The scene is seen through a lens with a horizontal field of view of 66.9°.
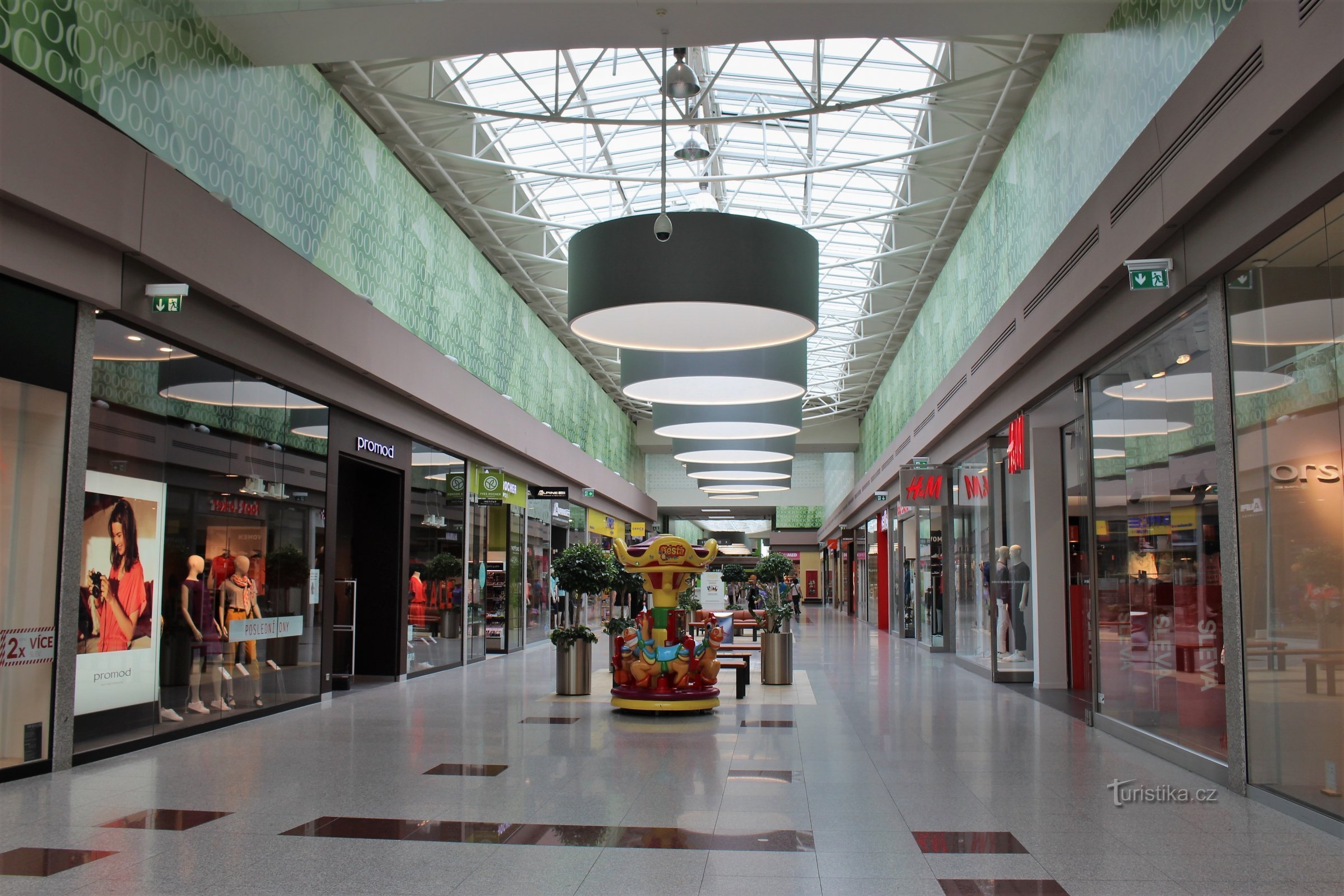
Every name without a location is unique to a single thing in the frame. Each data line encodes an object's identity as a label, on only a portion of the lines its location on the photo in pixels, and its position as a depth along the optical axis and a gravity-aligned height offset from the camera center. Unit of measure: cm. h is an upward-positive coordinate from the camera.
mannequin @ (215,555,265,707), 1079 -65
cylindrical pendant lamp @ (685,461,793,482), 3062 +229
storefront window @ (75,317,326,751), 885 +0
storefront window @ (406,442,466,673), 1708 -21
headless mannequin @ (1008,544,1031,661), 1550 -70
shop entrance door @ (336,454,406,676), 1620 -15
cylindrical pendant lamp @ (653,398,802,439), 1823 +228
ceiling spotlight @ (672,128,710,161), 1638 +639
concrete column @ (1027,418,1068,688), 1491 -32
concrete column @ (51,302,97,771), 815 -4
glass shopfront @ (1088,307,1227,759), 816 +7
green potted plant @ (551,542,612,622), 1499 -35
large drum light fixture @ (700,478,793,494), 3905 +242
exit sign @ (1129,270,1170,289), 827 +219
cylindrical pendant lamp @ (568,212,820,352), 992 +272
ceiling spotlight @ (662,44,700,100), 1095 +506
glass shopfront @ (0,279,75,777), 771 +31
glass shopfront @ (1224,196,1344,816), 627 +34
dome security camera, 935 +295
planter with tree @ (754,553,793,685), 1502 -145
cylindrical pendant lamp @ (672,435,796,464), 2203 +214
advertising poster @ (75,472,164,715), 865 -44
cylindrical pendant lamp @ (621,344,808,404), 1398 +243
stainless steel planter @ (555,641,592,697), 1369 -167
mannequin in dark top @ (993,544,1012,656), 1605 -83
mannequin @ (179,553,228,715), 1012 -75
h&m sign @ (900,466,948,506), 2133 +129
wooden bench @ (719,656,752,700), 1344 -168
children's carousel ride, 1161 -121
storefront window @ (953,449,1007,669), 1692 -28
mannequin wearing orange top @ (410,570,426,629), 1697 -96
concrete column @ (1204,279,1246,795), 744 +7
